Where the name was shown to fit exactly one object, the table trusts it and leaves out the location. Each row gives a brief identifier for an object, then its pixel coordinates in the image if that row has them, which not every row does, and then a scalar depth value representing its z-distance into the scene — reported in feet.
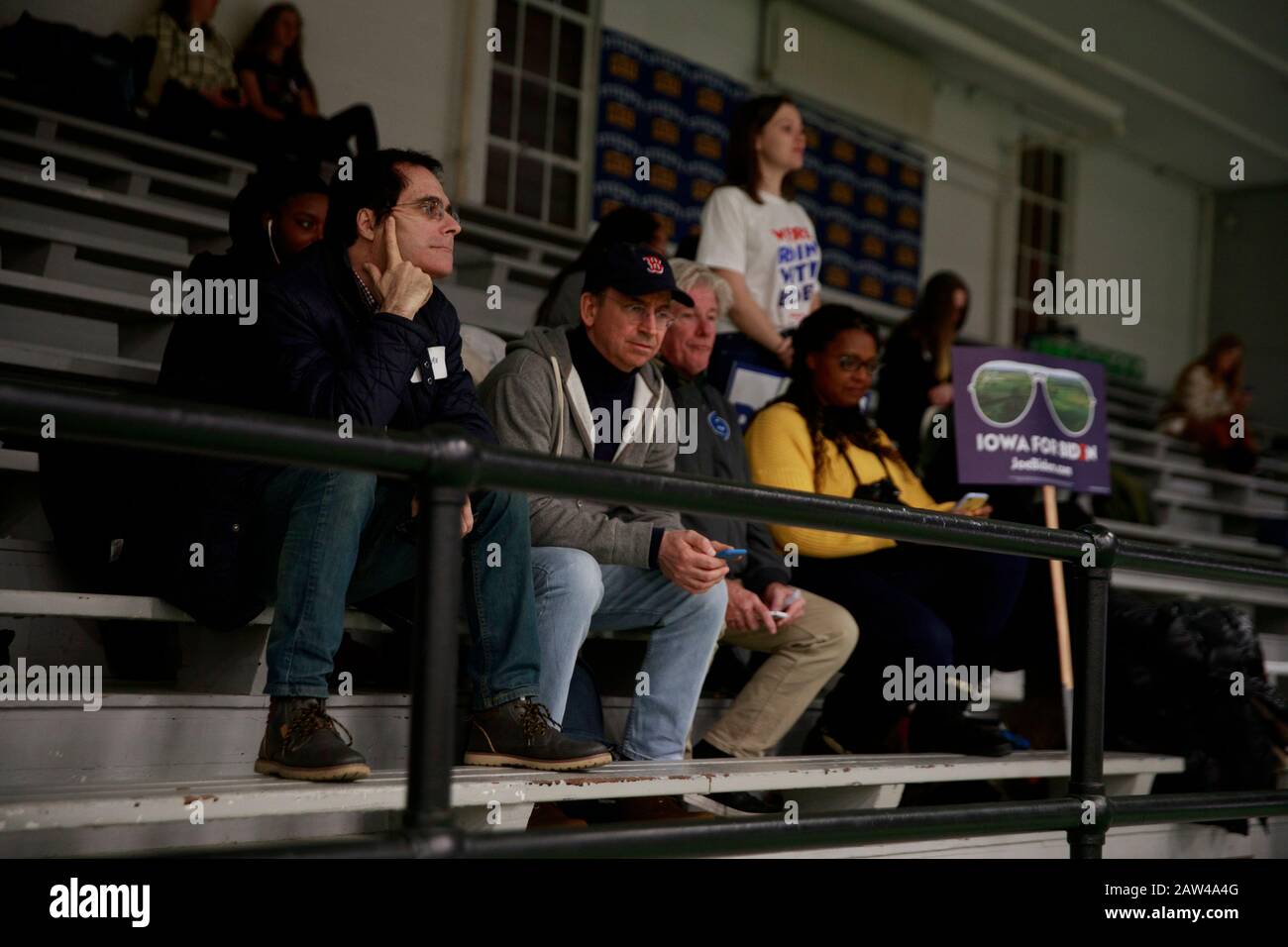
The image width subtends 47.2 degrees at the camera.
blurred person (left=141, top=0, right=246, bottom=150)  18.97
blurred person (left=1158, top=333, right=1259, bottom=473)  30.01
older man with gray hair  10.44
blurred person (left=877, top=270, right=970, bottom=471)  15.55
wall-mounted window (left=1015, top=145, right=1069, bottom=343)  38.40
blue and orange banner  28.27
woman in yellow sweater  11.36
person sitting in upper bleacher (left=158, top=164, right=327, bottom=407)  8.26
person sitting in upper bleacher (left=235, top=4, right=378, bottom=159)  19.53
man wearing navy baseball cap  8.89
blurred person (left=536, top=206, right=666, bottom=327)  11.66
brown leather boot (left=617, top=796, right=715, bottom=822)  9.12
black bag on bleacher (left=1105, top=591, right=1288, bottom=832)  12.35
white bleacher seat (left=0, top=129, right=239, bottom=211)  16.79
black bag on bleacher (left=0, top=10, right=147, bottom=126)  17.79
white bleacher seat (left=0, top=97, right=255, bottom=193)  17.62
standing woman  13.74
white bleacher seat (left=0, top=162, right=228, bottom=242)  15.76
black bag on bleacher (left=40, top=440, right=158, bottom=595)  8.16
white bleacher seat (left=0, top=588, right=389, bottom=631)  7.38
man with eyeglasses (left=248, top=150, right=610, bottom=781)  7.14
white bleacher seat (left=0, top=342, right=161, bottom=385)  11.21
